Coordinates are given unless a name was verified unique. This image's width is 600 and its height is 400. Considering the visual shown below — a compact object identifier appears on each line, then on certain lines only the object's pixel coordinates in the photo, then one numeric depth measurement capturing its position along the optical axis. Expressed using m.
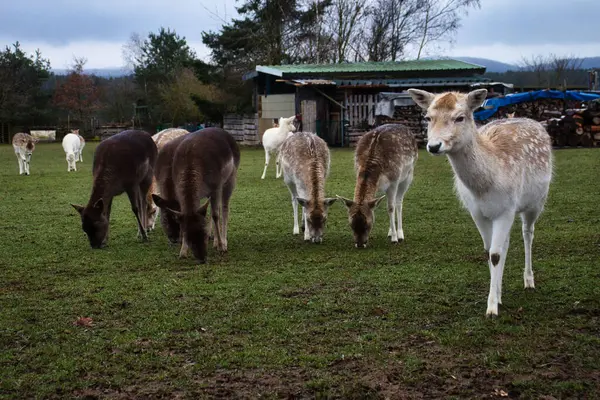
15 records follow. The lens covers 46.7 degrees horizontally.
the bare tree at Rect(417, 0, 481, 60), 53.50
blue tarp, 28.88
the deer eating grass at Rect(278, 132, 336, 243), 9.45
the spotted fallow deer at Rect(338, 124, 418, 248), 9.04
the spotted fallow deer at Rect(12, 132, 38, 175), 22.22
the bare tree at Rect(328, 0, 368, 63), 48.41
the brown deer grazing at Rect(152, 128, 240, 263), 8.26
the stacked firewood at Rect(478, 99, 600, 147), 27.90
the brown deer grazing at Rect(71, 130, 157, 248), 9.43
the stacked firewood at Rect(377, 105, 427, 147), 31.41
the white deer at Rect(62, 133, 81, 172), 24.03
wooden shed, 32.97
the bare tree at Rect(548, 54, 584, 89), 52.25
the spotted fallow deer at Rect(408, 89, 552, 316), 5.44
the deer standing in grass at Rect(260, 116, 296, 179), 20.67
